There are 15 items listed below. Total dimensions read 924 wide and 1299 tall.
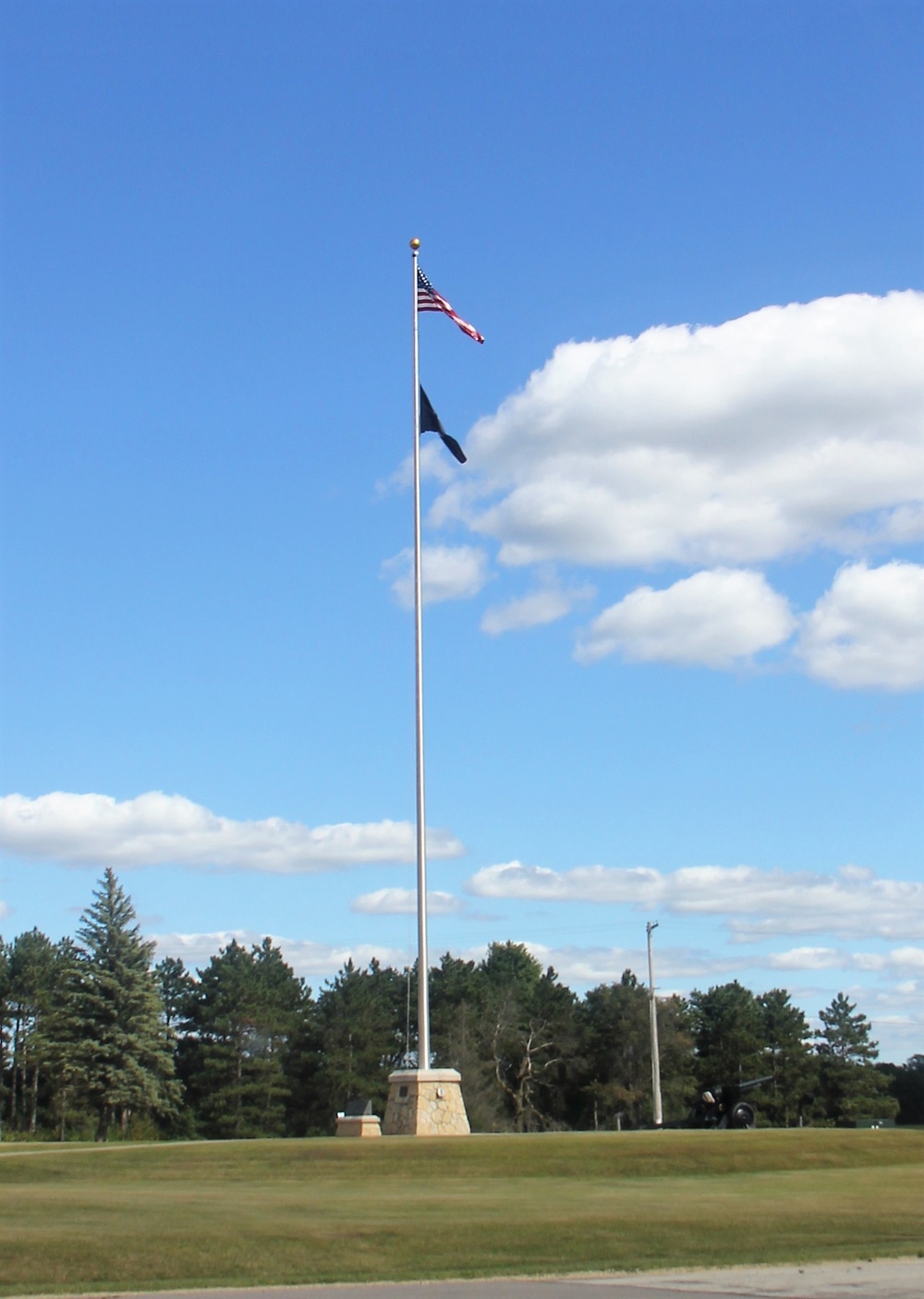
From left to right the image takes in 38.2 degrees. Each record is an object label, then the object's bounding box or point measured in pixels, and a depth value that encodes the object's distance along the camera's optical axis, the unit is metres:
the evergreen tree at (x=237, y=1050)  70.94
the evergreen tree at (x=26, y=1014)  76.44
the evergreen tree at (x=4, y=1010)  77.38
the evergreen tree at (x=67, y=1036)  58.41
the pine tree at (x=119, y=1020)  58.09
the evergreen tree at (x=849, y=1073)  83.69
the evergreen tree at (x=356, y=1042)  71.94
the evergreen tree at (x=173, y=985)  87.56
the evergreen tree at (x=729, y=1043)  79.62
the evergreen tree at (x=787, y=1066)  81.25
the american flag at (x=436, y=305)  33.81
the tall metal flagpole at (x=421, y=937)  29.53
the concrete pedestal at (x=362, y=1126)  28.86
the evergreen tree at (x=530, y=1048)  75.31
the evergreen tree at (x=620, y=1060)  74.56
